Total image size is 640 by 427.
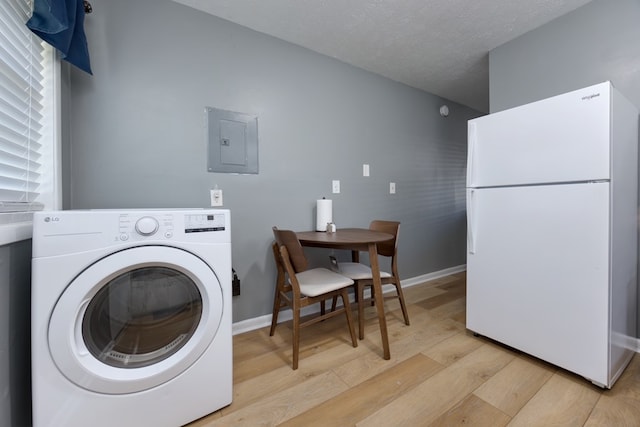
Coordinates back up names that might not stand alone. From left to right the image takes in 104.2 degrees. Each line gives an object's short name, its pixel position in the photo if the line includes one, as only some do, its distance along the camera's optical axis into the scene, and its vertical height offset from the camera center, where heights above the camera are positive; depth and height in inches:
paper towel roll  79.4 -0.2
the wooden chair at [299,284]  55.9 -17.5
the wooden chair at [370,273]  67.2 -17.0
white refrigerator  47.3 -3.6
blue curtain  36.4 +30.0
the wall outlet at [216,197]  69.5 +4.4
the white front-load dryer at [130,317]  32.7 -16.0
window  35.6 +15.4
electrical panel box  69.2 +20.4
